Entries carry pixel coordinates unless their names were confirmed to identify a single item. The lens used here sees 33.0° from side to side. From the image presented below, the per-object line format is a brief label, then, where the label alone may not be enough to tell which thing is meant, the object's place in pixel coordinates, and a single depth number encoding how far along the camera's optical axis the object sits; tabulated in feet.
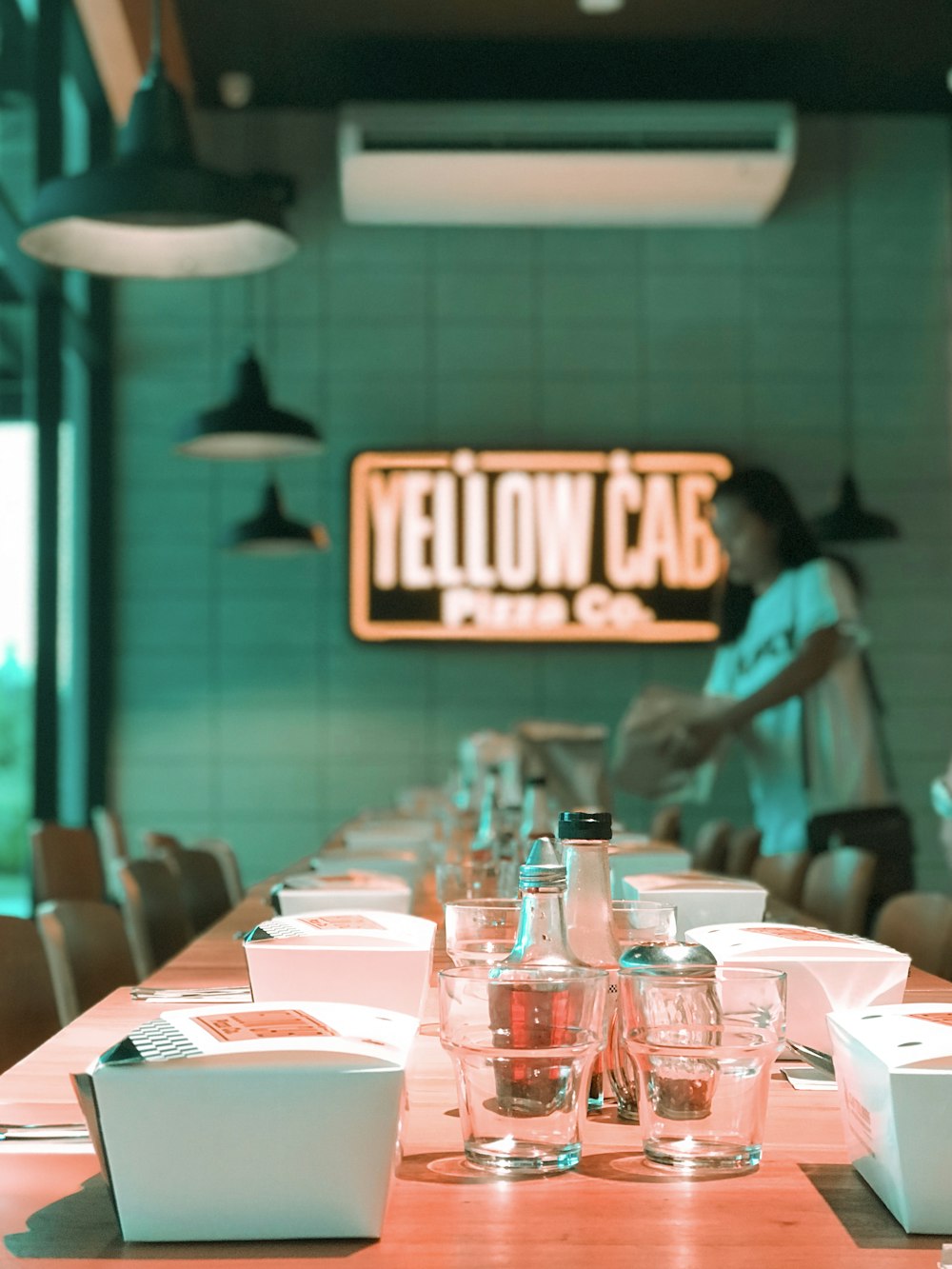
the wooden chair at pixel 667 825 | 20.90
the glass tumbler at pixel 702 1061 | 3.39
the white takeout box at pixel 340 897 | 6.57
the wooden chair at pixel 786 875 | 13.00
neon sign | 23.66
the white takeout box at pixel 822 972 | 4.27
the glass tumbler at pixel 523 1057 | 3.29
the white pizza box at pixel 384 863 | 9.12
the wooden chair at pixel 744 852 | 16.53
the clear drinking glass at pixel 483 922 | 4.58
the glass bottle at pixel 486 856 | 7.08
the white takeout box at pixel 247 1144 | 2.87
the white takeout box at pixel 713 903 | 5.98
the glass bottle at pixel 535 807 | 9.93
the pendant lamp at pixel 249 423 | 16.07
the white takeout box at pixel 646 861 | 7.99
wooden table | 2.82
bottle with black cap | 3.96
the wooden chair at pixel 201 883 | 13.37
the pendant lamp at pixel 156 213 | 8.50
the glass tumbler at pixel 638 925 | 3.98
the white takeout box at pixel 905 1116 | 2.93
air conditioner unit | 23.21
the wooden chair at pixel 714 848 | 17.79
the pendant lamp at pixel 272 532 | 20.16
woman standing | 16.96
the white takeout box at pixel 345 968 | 4.24
